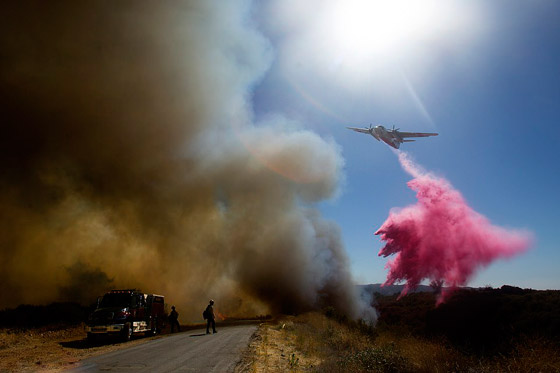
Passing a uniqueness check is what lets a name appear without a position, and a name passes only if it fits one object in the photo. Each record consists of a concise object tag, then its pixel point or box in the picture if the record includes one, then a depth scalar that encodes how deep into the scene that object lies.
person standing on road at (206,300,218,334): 18.23
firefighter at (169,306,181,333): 22.43
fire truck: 16.08
